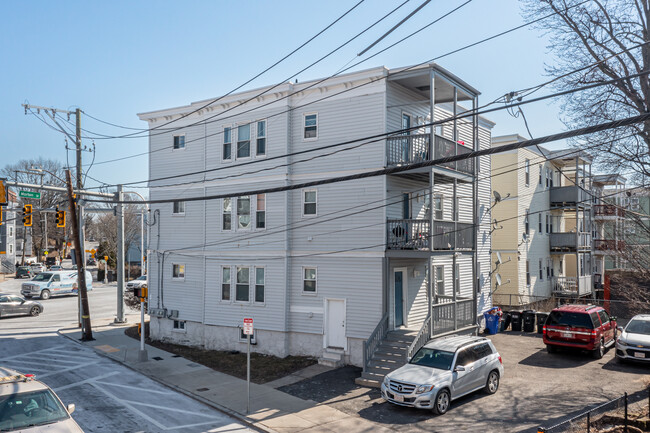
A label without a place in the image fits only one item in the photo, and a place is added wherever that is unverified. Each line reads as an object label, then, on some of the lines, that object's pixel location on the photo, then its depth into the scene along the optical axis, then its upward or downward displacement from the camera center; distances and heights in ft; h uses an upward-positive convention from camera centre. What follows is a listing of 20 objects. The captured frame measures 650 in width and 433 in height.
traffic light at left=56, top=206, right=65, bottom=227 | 86.89 +5.28
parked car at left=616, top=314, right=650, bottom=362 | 58.18 -10.34
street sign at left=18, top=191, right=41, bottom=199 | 80.18 +8.64
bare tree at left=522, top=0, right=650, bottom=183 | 50.75 +18.09
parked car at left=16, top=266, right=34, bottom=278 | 209.26 -9.79
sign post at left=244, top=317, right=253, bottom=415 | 47.22 -7.37
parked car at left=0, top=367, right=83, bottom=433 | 31.22 -10.10
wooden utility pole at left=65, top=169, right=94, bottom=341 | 81.35 -4.31
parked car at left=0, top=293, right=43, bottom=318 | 105.40 -11.97
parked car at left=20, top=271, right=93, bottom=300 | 137.90 -9.83
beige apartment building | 102.06 +3.98
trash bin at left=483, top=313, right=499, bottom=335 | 80.89 -11.28
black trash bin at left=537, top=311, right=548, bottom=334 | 82.44 -11.38
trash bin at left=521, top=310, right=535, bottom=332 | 82.38 -11.22
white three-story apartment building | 62.08 +3.94
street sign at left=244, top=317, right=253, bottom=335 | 47.61 -7.07
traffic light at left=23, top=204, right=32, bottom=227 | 89.97 +6.20
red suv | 62.86 -9.74
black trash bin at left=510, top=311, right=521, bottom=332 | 83.97 -11.48
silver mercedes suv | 44.47 -11.29
